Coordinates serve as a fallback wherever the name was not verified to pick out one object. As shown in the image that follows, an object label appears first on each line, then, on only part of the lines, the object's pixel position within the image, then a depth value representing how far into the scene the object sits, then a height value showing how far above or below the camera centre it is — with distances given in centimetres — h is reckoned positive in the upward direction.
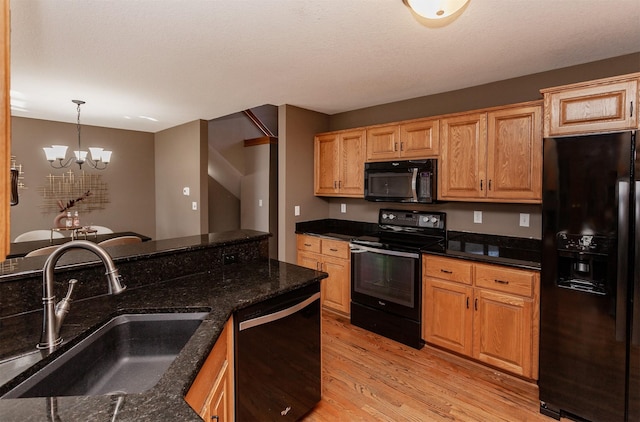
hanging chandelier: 336 +57
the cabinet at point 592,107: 184 +60
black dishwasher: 149 -79
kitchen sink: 104 -59
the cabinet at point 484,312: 228 -83
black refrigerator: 176 -44
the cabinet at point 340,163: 357 +49
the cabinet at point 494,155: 247 +42
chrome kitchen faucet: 103 -27
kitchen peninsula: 77 -44
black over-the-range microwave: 300 +24
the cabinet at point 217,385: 105 -67
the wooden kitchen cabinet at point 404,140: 302 +65
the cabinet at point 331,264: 340 -66
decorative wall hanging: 455 +17
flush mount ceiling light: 155 +98
